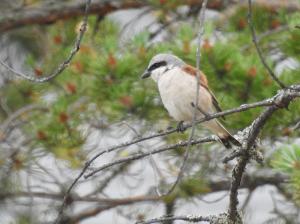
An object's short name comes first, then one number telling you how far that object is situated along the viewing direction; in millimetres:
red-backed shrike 6445
